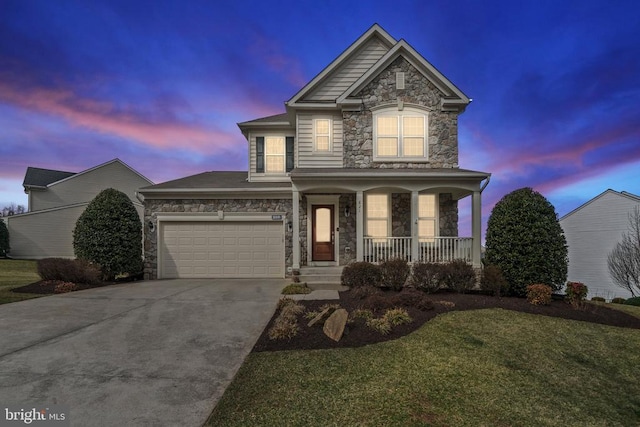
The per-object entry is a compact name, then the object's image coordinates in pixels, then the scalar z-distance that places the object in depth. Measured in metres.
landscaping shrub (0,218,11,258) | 19.20
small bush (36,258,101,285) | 9.97
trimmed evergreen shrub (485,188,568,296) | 7.92
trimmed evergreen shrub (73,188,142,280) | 10.77
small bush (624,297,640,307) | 12.35
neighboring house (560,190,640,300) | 17.05
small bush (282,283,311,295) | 8.75
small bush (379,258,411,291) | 8.71
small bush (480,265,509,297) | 7.96
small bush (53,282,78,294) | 9.17
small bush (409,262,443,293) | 8.29
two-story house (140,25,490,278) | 12.11
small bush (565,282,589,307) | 7.10
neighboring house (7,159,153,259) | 20.00
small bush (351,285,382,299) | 7.64
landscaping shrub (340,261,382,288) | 8.83
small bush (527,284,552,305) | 7.12
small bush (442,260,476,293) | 8.23
